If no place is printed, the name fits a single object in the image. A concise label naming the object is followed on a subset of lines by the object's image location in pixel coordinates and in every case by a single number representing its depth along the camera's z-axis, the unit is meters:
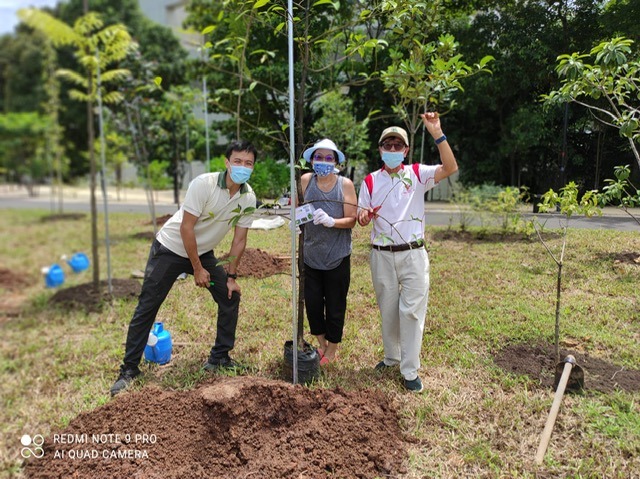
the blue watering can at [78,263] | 6.08
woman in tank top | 2.44
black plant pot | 2.57
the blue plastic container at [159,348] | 3.02
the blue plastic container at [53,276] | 5.45
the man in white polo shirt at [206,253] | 2.56
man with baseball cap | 2.38
